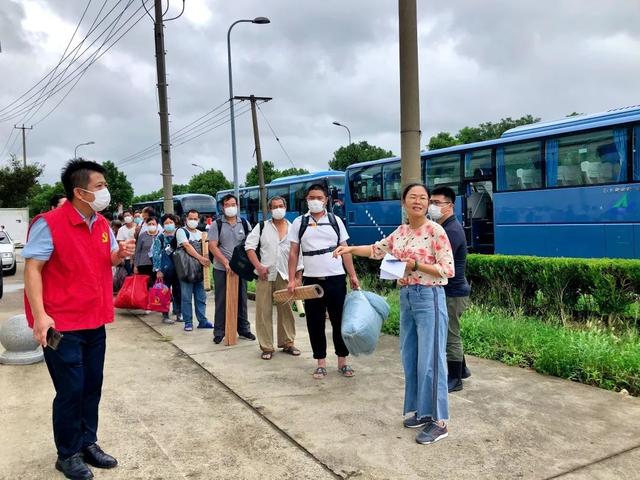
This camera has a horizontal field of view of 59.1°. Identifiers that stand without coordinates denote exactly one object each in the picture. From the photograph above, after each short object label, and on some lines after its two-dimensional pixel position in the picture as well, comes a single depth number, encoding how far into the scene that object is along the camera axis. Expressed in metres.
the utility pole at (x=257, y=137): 22.47
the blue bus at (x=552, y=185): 10.09
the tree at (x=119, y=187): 42.09
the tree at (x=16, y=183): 40.52
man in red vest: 3.04
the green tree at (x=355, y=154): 45.88
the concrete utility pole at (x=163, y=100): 13.53
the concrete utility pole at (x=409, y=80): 5.85
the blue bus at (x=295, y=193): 20.72
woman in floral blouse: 3.56
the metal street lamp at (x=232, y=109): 20.12
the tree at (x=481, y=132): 47.00
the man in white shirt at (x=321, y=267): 4.89
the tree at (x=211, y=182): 58.92
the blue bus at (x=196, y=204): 30.69
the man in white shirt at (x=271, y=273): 5.76
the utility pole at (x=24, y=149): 44.13
